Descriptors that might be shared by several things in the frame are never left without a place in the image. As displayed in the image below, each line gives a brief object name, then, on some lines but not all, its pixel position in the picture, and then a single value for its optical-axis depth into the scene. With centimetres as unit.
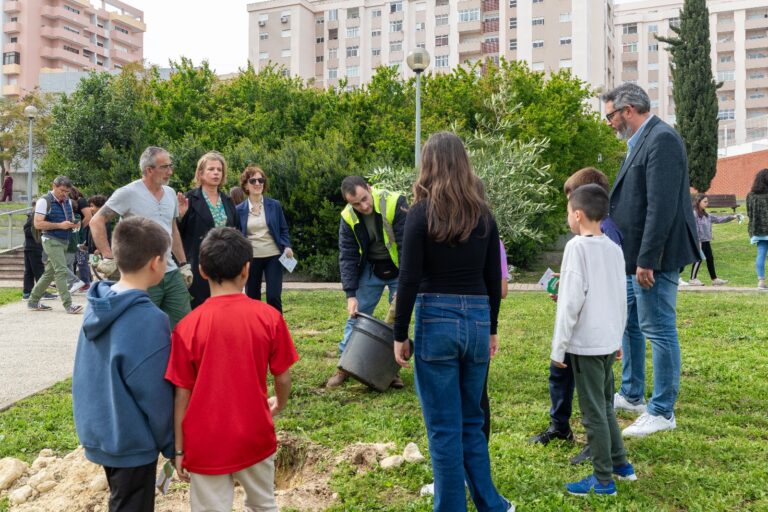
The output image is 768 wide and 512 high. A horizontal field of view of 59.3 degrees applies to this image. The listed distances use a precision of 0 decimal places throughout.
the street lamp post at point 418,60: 1350
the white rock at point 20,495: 361
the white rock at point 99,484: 368
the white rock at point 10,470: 381
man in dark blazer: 420
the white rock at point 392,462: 384
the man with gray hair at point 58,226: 1008
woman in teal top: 566
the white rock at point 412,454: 389
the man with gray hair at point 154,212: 481
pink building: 8062
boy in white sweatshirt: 338
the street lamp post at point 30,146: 2602
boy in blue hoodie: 247
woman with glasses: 680
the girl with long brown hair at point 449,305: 300
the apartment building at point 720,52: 8194
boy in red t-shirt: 256
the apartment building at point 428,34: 6350
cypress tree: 3447
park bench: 3494
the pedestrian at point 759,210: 1127
